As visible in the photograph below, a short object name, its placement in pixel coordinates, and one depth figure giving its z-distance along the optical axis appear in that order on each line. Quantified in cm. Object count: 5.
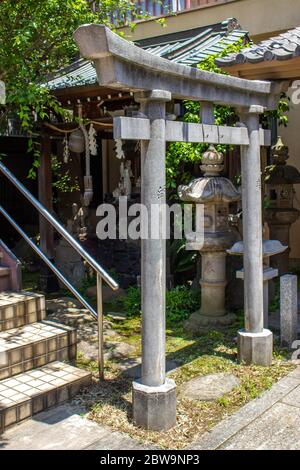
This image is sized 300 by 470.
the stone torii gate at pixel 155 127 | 381
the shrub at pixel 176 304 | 799
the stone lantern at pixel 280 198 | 973
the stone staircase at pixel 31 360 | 460
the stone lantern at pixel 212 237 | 733
